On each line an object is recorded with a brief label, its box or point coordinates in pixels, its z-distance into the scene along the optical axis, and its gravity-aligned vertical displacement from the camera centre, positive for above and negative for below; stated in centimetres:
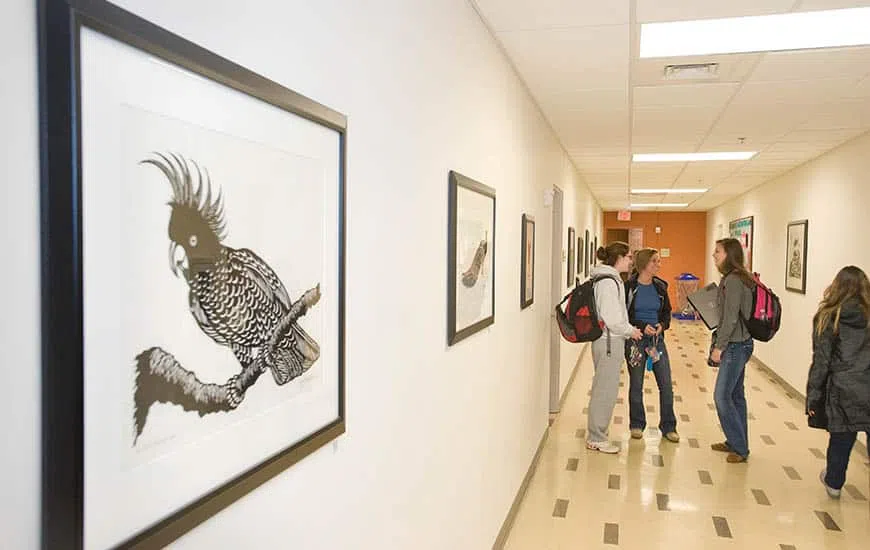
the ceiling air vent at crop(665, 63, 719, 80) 378 +109
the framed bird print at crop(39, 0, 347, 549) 80 -4
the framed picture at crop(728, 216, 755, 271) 1104 +47
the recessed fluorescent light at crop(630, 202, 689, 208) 1503 +124
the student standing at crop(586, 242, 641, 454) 524 -72
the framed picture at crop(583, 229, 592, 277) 1102 -4
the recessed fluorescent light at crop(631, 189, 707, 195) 1167 +119
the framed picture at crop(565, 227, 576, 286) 792 +2
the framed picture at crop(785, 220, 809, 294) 738 +3
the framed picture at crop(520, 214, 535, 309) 434 -6
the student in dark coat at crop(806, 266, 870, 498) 408 -65
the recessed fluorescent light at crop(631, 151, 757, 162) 710 +113
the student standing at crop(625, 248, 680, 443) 570 -68
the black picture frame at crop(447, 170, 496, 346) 253 +1
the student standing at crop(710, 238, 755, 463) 500 -67
